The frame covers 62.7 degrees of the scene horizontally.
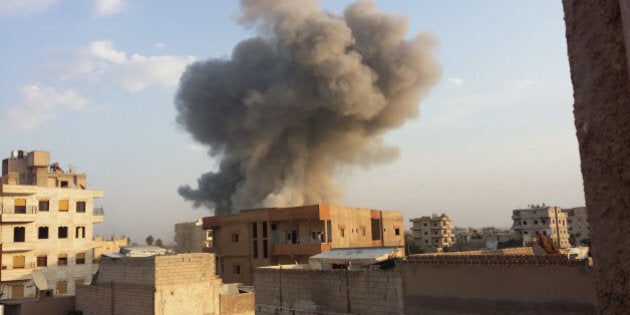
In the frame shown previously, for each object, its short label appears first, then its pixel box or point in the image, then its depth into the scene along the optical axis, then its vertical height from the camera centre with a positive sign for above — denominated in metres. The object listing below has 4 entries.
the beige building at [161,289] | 20.09 -2.20
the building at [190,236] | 65.19 -0.41
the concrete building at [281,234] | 33.91 -0.41
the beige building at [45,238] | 31.89 +0.07
